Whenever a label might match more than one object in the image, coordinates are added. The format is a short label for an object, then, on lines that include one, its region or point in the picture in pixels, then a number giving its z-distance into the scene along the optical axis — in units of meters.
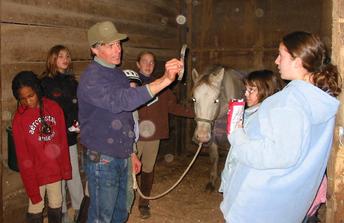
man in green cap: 2.62
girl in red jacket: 3.06
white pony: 4.68
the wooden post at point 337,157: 2.44
